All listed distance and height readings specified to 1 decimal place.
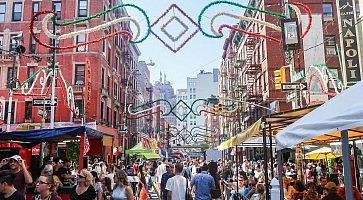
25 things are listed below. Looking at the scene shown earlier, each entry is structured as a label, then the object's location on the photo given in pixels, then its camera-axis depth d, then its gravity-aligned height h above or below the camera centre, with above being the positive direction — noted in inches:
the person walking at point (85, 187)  278.2 -21.7
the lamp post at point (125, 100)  1740.7 +312.0
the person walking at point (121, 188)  305.6 -24.6
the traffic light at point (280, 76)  891.9 +187.1
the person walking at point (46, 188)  216.7 -17.1
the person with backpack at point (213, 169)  534.7 -17.7
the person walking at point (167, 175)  475.5 -22.4
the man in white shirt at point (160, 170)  845.4 -28.9
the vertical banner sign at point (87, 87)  1345.7 +247.7
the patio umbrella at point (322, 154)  844.9 +3.4
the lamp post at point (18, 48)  1012.2 +290.8
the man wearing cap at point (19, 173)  296.4 -11.7
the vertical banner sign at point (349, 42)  892.0 +265.6
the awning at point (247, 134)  369.1 +23.7
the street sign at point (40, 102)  716.0 +102.3
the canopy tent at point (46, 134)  424.2 +27.4
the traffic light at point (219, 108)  1139.0 +143.2
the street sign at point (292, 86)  673.5 +121.4
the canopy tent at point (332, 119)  162.4 +16.3
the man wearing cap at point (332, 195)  330.0 -33.5
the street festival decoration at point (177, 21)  522.0 +183.9
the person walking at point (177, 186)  366.9 -27.8
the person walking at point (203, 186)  386.9 -29.4
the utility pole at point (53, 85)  746.8 +145.7
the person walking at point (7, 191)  209.9 -17.8
